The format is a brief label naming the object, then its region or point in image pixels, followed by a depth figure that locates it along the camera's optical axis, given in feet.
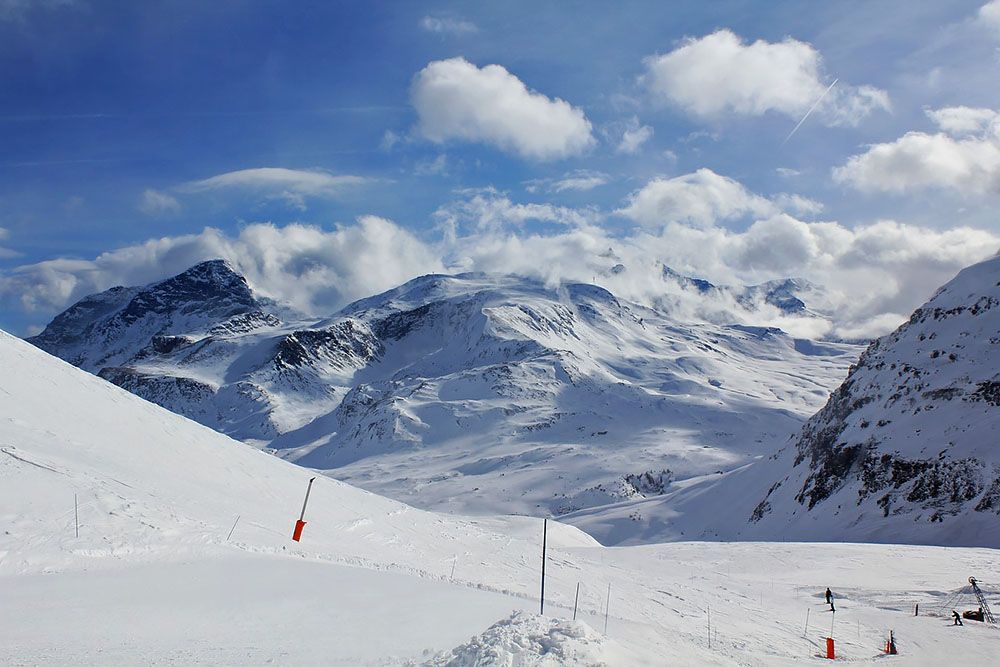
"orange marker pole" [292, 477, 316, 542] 82.02
